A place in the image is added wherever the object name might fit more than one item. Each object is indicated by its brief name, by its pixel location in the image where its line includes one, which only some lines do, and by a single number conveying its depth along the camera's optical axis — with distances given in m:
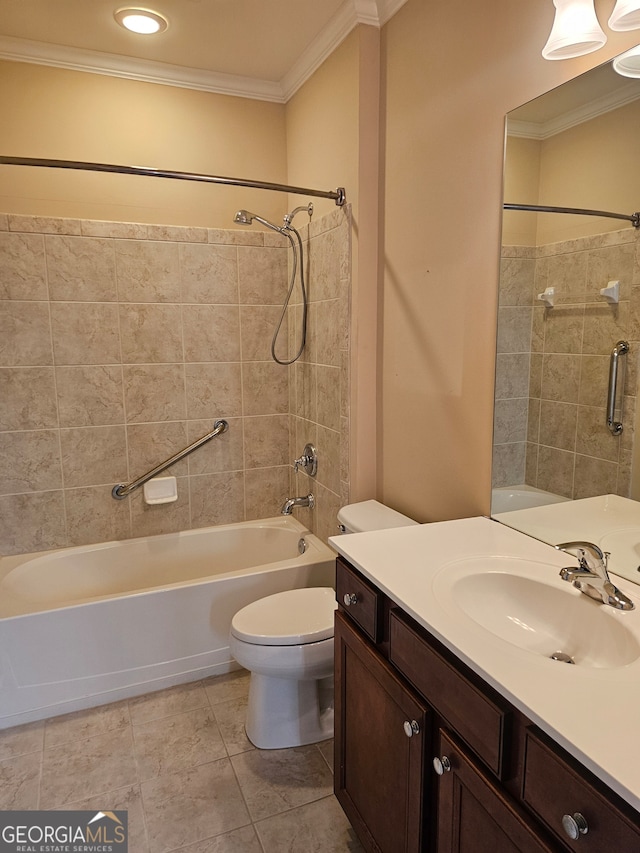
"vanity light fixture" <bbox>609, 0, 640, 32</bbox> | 1.14
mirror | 1.27
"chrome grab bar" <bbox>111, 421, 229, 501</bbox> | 2.84
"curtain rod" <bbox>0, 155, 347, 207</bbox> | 2.06
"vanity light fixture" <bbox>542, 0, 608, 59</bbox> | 1.24
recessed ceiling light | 2.19
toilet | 1.91
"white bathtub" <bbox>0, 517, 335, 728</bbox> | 2.19
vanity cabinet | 0.82
